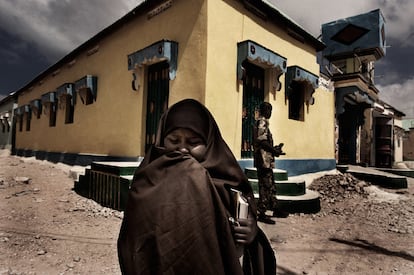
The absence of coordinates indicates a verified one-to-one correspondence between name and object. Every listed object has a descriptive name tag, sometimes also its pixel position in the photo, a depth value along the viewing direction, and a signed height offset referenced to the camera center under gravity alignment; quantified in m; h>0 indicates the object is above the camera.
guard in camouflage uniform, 3.76 -0.19
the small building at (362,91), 11.50 +2.77
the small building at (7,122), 16.81 +1.26
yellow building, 4.99 +1.69
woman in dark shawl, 0.93 -0.28
